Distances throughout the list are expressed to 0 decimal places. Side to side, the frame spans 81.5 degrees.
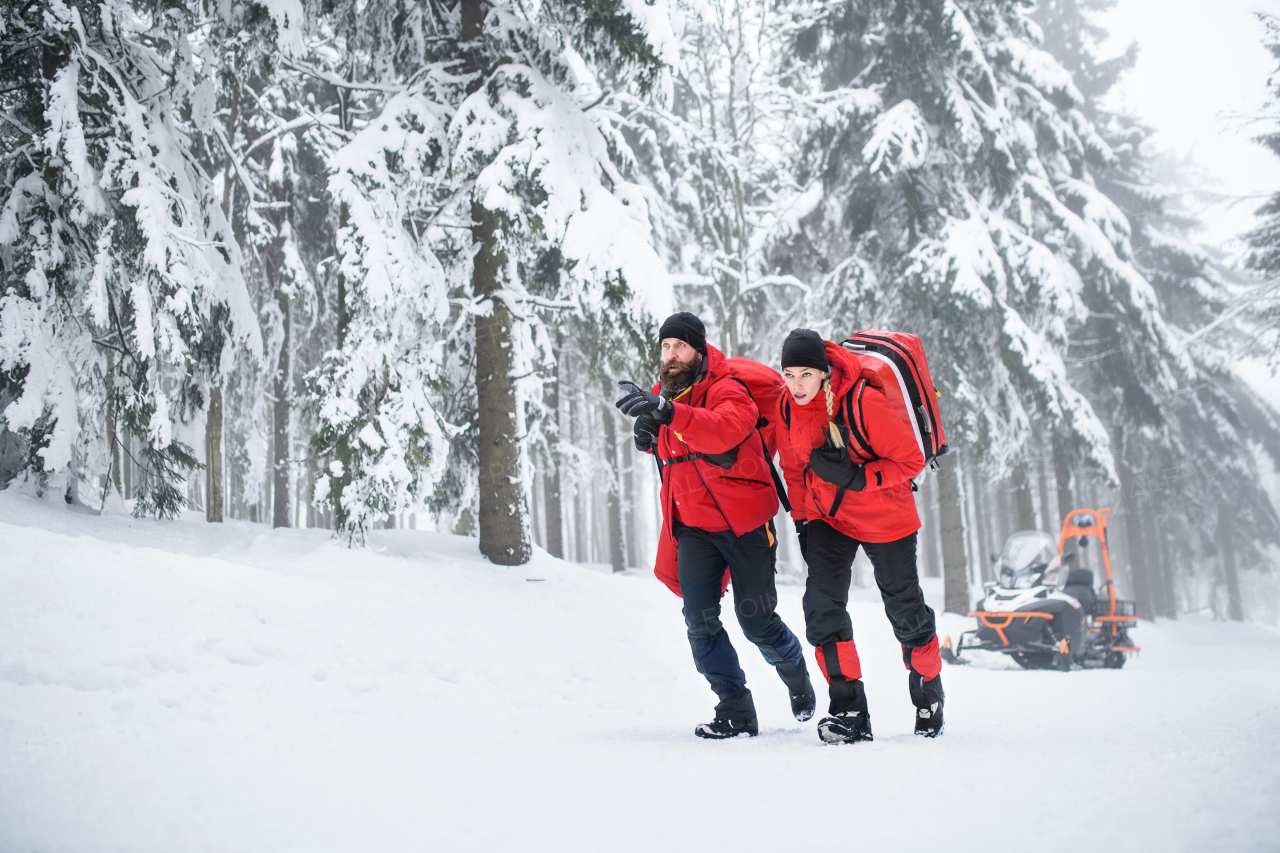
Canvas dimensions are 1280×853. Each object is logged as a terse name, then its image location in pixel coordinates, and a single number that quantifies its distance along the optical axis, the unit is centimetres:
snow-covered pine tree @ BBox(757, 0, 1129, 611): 1179
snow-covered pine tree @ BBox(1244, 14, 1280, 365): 1061
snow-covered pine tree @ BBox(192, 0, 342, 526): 939
